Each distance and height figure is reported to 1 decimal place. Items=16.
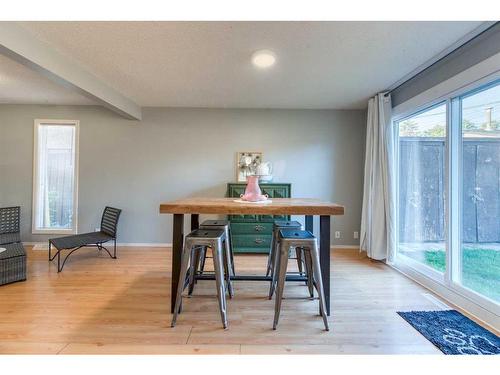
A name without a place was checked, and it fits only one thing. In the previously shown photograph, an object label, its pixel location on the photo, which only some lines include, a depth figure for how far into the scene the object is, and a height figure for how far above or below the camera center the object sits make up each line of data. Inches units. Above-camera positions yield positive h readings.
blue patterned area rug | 67.5 -41.0
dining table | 76.4 -6.7
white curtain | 134.5 +5.8
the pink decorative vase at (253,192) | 90.5 -1.0
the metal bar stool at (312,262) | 76.0 -21.9
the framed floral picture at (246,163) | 170.7 +17.4
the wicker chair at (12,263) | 106.5 -33.0
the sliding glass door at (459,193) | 85.8 -0.2
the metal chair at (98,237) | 131.4 -28.3
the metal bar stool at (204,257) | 95.0 -26.7
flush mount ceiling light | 95.0 +50.8
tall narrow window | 169.8 +7.6
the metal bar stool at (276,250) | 96.7 -24.6
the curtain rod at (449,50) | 79.6 +52.1
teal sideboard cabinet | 154.6 -24.6
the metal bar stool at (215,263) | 77.0 -22.5
